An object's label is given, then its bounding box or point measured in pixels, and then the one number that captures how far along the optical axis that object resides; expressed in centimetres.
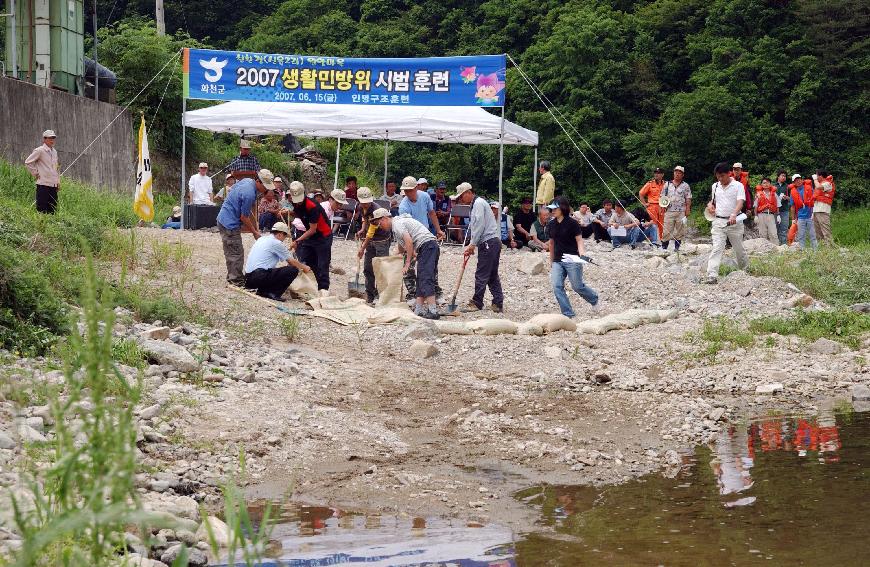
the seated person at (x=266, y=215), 1722
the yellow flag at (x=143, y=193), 1595
